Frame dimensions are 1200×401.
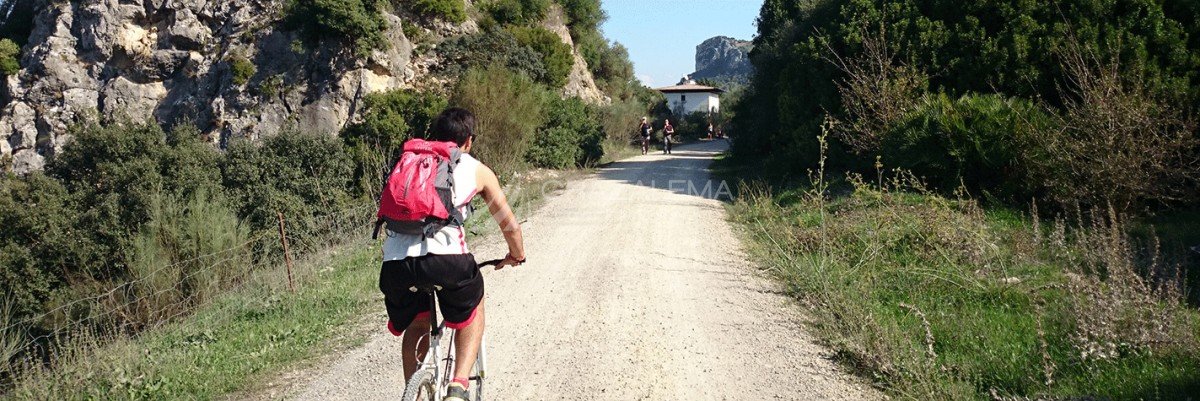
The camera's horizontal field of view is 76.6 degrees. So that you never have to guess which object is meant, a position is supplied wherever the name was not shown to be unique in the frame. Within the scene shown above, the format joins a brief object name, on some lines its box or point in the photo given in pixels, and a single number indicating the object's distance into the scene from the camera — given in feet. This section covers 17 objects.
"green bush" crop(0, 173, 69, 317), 45.03
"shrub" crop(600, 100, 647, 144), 103.86
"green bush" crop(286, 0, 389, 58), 82.02
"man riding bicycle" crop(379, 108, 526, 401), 10.56
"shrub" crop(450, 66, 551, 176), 55.36
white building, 257.55
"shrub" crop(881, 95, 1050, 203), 37.17
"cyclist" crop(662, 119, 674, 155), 98.07
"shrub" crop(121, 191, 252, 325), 29.99
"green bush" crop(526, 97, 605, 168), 68.90
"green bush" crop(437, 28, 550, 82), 82.38
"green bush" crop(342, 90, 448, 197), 72.74
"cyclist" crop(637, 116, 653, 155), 97.96
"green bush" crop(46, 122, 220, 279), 49.90
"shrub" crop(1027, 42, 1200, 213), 31.52
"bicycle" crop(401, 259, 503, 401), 10.56
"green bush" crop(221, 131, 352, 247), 56.08
